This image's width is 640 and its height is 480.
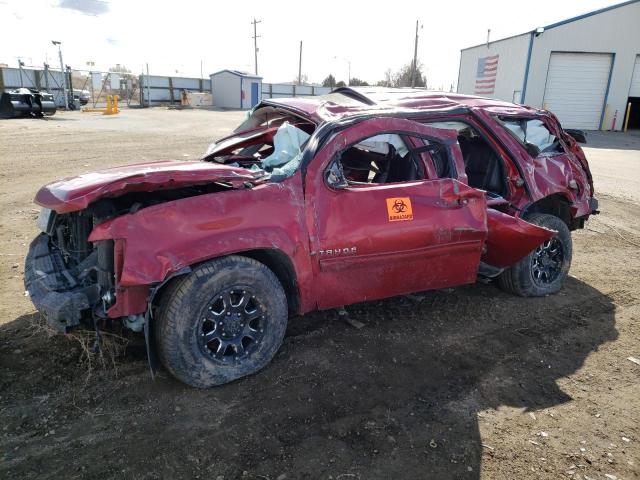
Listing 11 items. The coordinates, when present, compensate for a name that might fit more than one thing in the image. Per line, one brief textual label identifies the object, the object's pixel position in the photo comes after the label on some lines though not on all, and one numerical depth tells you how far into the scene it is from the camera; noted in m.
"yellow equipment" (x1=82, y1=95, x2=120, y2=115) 28.36
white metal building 26.64
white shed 42.25
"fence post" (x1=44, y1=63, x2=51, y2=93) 28.06
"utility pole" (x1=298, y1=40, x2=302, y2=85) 63.86
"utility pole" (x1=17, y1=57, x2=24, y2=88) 27.48
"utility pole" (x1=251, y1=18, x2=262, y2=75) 62.19
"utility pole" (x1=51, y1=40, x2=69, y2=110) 28.83
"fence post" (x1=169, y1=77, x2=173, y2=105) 41.84
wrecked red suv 3.05
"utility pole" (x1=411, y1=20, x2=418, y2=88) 45.72
